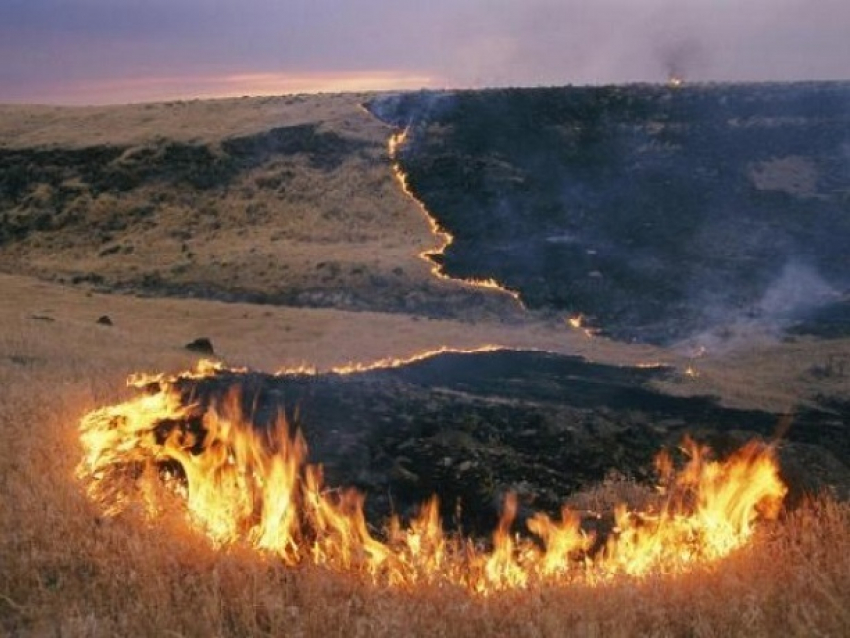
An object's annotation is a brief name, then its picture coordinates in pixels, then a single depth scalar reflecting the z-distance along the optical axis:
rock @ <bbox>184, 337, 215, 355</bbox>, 18.83
